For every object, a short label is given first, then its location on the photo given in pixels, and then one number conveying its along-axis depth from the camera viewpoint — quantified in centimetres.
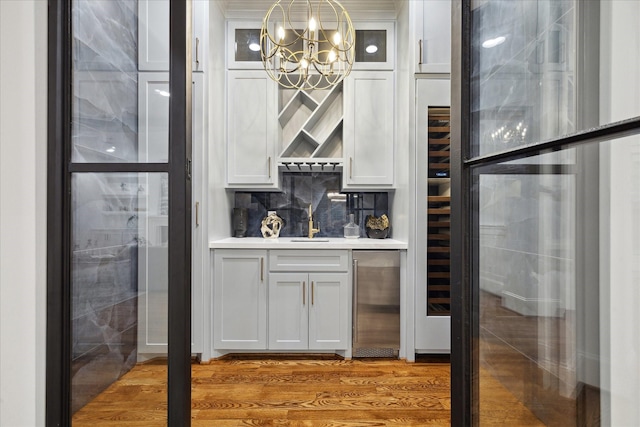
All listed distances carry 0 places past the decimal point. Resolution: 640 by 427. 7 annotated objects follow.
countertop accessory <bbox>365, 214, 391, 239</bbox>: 318
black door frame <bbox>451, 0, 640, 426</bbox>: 94
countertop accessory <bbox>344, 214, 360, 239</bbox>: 325
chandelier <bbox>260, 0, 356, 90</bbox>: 300
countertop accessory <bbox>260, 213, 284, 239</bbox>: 323
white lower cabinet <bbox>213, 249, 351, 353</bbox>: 278
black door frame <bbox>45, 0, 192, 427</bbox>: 97
